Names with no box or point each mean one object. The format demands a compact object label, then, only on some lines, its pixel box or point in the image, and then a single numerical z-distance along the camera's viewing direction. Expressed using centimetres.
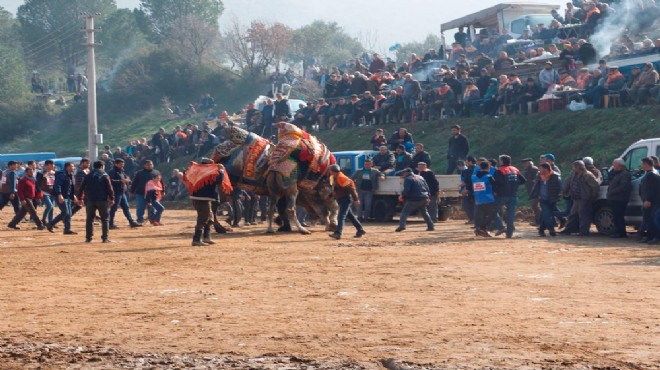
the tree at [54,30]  10488
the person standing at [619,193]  2319
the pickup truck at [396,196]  2930
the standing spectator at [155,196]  3055
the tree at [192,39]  7825
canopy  4462
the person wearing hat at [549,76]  3442
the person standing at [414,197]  2594
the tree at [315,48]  9981
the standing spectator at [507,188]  2394
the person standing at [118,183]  2853
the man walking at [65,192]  2714
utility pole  4247
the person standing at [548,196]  2427
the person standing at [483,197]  2397
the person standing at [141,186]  3064
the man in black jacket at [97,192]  2342
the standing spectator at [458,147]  3167
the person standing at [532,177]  2655
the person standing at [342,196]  2419
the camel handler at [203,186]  2233
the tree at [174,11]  10456
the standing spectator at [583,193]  2381
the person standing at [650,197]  2203
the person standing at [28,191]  2866
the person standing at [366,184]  2983
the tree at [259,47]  7419
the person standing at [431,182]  2720
